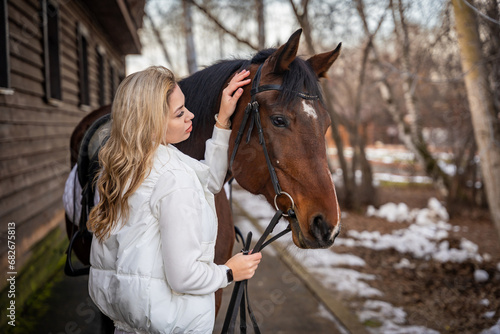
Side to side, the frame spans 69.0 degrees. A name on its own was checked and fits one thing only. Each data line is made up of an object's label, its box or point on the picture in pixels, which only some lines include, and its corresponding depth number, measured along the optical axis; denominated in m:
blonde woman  1.27
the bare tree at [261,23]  7.94
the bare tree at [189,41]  8.90
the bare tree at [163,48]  12.56
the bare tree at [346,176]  9.16
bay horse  1.58
